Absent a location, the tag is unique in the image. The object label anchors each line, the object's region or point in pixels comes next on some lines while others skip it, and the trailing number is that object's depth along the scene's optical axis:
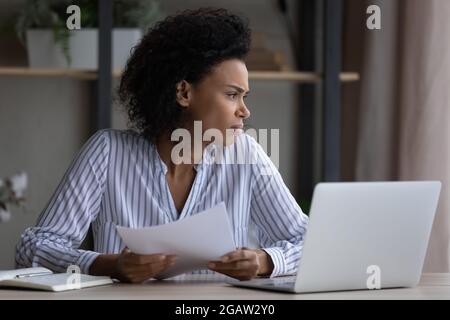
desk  2.48
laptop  2.56
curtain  4.76
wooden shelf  5.32
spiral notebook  2.61
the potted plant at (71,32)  5.37
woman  3.50
